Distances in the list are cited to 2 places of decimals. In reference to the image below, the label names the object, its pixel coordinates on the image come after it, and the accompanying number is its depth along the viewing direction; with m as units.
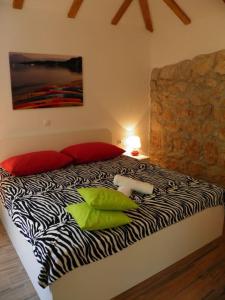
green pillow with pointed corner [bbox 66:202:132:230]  1.70
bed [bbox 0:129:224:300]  1.62
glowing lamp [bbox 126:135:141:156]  3.99
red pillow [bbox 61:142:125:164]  3.22
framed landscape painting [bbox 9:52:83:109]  3.11
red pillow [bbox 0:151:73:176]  2.77
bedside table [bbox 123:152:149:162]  3.82
